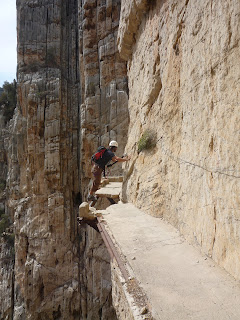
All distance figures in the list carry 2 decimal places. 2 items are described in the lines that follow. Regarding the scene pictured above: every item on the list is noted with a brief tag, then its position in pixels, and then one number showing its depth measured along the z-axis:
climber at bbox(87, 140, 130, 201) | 5.74
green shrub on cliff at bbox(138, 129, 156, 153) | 4.45
